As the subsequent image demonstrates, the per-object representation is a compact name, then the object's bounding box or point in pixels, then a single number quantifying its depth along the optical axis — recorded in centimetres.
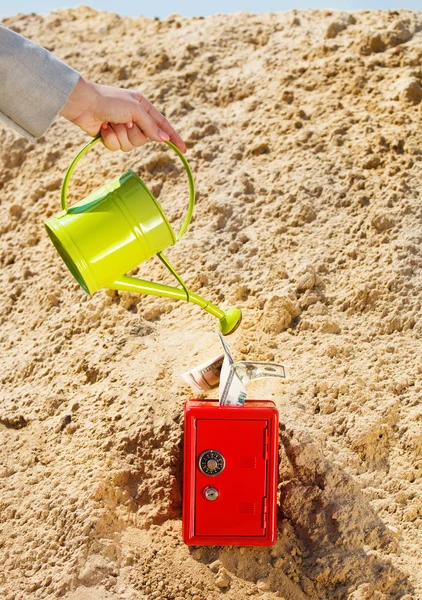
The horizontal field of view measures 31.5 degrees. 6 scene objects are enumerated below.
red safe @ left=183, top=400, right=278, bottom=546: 138
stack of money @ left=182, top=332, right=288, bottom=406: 139
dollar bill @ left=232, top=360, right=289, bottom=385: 142
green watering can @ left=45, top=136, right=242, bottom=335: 128
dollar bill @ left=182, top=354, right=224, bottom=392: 148
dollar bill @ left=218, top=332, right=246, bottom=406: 138
